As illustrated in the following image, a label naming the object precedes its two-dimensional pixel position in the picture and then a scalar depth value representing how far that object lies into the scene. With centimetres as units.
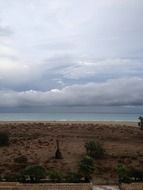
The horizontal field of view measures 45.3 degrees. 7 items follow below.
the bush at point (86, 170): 1390
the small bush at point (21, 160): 1832
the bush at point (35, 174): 1341
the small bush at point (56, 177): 1325
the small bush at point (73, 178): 1330
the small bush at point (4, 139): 2373
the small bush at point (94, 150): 1929
